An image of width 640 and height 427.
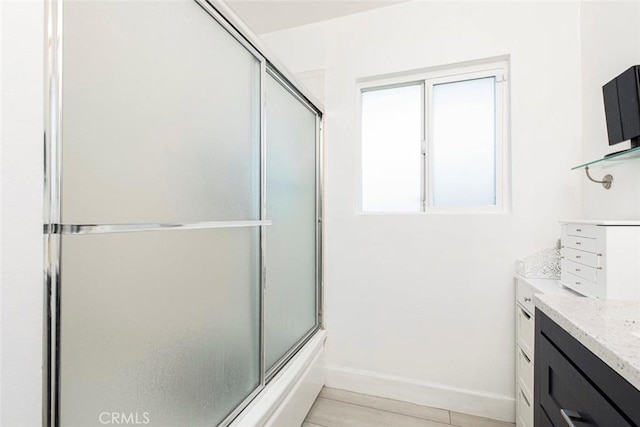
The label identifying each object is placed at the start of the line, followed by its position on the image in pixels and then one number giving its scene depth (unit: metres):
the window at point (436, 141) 1.90
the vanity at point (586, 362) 0.60
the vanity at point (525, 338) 1.41
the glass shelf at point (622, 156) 1.15
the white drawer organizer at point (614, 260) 1.05
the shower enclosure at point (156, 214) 0.63
